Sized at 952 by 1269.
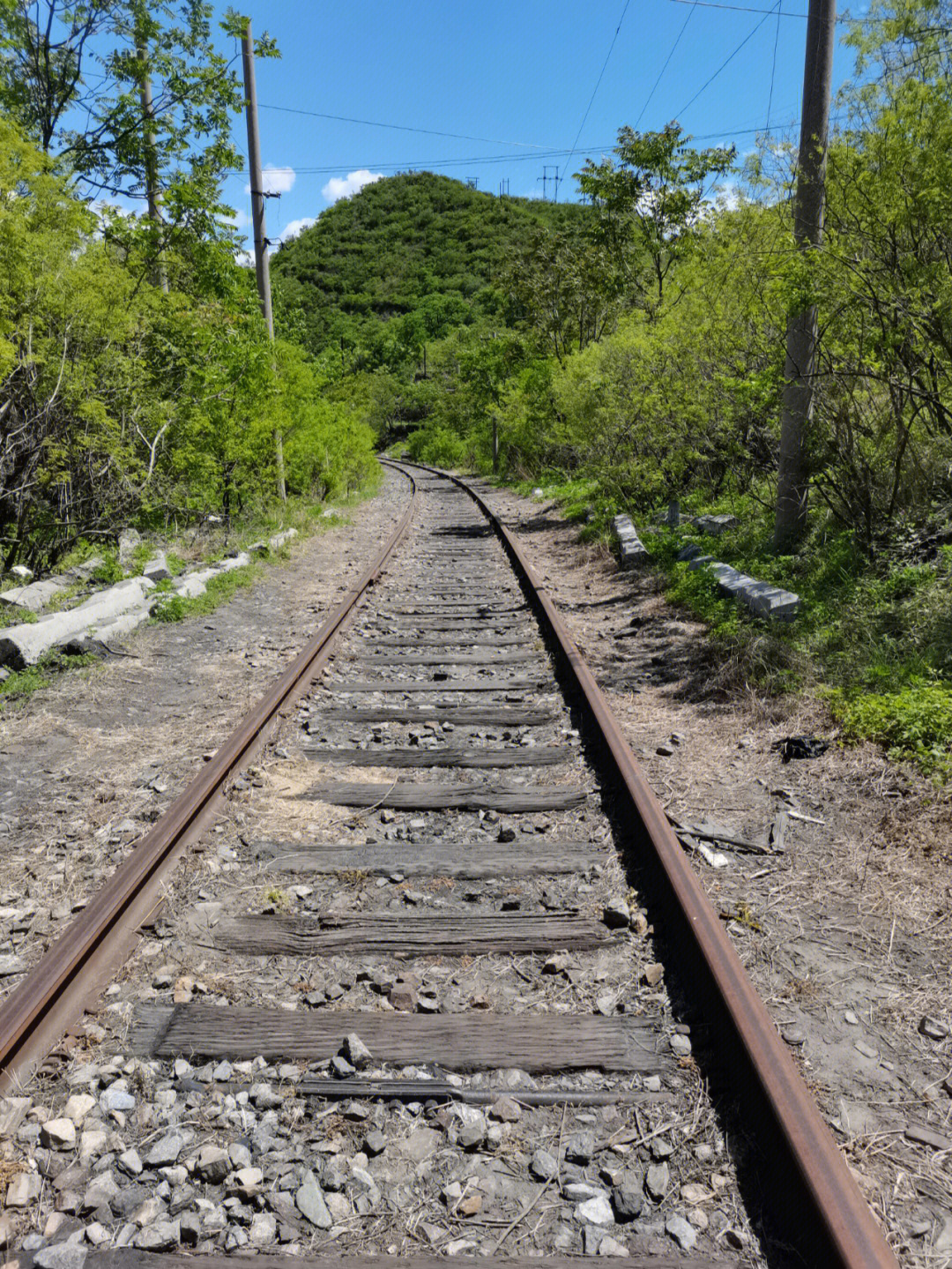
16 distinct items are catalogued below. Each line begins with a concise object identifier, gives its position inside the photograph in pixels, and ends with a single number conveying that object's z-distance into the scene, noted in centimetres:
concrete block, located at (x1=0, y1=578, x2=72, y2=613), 732
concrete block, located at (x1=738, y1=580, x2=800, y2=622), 643
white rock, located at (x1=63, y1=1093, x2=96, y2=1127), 220
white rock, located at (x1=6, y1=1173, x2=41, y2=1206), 194
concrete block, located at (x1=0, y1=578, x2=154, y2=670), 607
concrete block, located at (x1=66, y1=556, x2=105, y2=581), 873
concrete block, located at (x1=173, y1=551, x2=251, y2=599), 867
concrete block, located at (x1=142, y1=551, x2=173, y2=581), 877
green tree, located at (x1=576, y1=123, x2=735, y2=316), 1902
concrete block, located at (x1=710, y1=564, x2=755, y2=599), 736
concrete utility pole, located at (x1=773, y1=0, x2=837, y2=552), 726
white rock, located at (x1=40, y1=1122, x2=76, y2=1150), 211
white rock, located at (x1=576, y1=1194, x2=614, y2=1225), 193
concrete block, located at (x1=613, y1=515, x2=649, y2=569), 1020
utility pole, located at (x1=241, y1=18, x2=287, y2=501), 1424
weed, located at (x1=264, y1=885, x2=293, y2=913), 325
